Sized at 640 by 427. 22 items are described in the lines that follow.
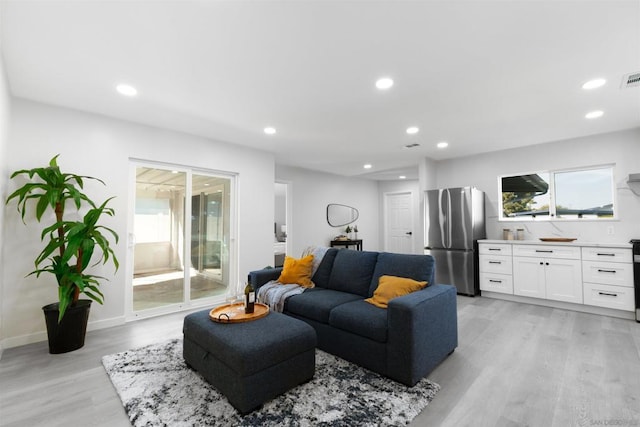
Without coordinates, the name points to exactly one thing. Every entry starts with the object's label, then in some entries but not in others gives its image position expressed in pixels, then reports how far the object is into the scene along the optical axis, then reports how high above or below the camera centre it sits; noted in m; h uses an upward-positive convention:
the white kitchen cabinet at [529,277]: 4.20 -0.82
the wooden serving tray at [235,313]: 2.20 -0.71
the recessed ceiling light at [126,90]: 2.75 +1.33
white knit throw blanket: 3.09 -0.74
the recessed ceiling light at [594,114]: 3.42 +1.29
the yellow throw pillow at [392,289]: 2.53 -0.58
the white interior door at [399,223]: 7.99 +0.02
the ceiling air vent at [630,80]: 2.58 +1.29
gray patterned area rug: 1.74 -1.16
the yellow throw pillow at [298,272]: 3.40 -0.56
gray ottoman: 1.79 -0.87
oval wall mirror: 7.18 +0.26
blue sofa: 2.10 -0.76
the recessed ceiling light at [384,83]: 2.64 +1.32
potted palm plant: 2.72 -0.18
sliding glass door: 3.84 -0.16
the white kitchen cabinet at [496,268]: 4.51 -0.72
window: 4.28 +0.43
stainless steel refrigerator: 4.79 -0.17
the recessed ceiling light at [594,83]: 2.69 +1.30
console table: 7.11 -0.46
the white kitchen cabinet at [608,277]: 3.57 -0.71
